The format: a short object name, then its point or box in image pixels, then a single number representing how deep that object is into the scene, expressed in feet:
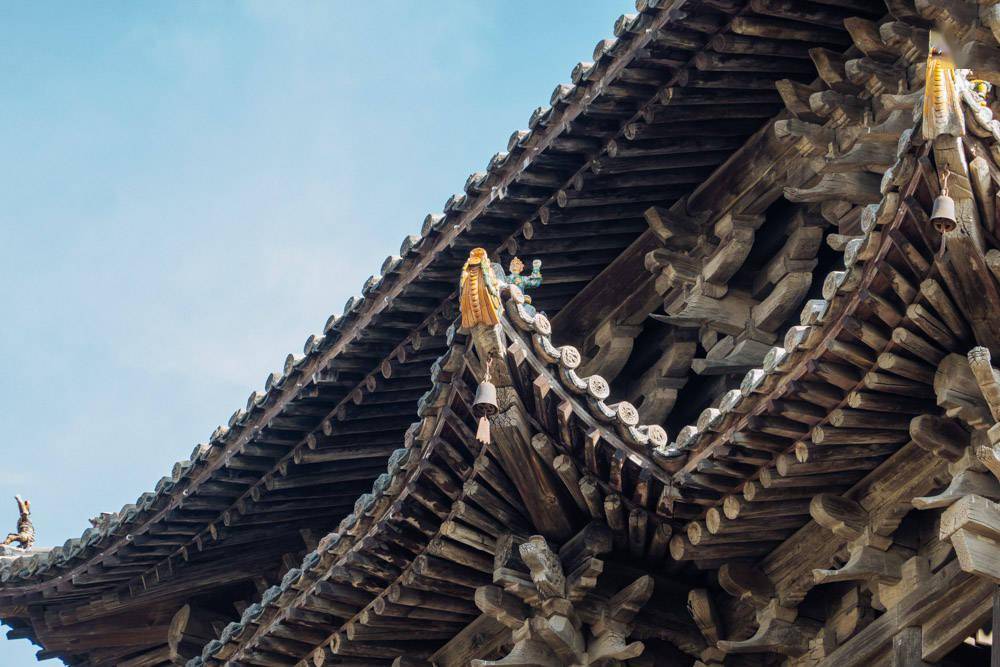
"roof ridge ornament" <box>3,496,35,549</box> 65.57
